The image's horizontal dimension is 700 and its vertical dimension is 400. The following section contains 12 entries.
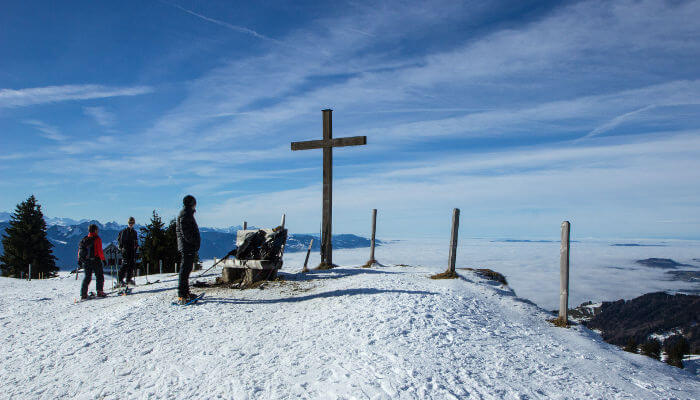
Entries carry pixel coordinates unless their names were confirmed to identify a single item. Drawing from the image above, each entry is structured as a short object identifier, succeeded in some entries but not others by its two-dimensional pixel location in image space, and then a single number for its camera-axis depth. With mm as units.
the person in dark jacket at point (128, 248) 14076
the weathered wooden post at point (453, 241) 12781
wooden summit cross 15562
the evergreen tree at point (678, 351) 67331
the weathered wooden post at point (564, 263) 9047
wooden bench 11711
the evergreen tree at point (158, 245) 39500
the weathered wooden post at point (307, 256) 14879
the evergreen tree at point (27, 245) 37938
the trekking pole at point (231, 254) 12023
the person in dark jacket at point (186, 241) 9438
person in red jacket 11695
